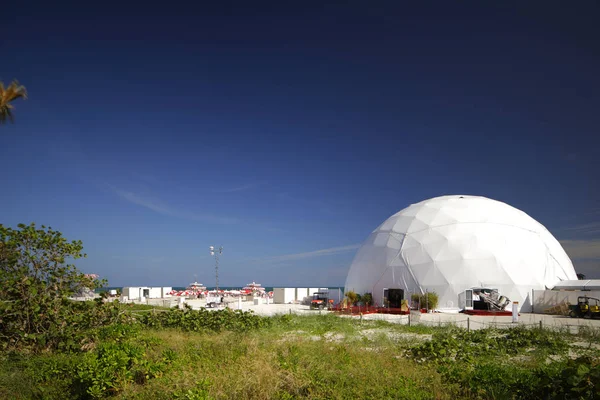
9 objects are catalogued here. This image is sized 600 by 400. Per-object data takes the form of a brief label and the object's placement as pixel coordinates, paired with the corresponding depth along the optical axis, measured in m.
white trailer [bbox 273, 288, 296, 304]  40.30
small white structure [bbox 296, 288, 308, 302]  41.91
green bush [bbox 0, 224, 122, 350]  10.30
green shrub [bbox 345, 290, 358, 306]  30.30
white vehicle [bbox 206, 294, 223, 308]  35.61
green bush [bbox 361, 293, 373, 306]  29.88
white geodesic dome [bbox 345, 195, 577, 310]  27.67
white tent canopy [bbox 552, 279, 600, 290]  26.81
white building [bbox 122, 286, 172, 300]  43.59
